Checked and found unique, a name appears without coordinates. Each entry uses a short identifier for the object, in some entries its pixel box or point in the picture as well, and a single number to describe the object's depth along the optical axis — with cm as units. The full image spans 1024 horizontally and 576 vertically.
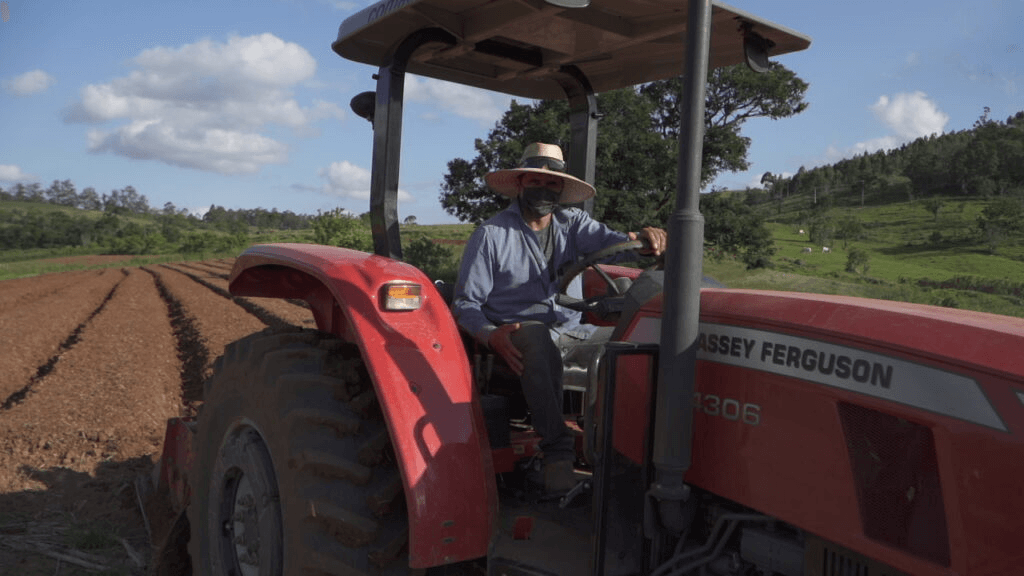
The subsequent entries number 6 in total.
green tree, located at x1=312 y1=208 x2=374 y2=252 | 3628
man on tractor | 246
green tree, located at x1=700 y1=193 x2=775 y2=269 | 2567
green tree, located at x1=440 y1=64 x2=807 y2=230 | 2244
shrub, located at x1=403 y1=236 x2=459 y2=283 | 2502
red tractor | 143
